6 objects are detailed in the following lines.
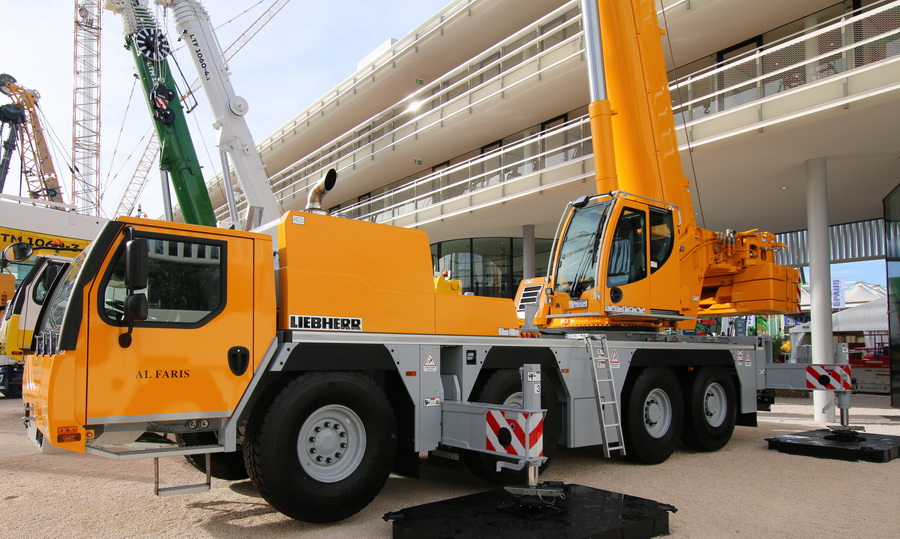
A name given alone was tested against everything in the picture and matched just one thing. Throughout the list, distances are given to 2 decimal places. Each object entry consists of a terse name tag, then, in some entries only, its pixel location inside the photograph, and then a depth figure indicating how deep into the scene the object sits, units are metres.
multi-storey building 11.58
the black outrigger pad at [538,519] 4.64
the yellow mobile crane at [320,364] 4.57
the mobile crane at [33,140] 27.54
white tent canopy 23.30
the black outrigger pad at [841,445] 8.13
